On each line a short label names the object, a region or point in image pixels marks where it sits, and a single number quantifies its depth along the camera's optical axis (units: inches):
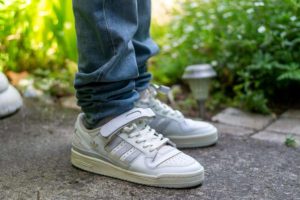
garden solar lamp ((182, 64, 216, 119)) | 68.5
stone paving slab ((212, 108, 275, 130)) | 67.4
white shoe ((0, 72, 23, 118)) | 63.5
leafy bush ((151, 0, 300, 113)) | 69.4
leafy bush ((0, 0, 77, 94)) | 74.1
